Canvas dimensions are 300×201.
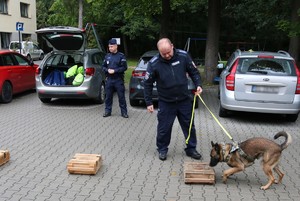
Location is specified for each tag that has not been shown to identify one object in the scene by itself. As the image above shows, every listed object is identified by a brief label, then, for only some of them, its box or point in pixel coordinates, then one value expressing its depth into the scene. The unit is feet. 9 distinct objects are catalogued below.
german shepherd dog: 15.43
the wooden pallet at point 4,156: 18.36
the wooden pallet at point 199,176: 16.28
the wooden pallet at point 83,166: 17.19
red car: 34.94
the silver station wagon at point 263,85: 26.13
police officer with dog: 18.24
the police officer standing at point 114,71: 28.25
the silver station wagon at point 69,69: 32.65
